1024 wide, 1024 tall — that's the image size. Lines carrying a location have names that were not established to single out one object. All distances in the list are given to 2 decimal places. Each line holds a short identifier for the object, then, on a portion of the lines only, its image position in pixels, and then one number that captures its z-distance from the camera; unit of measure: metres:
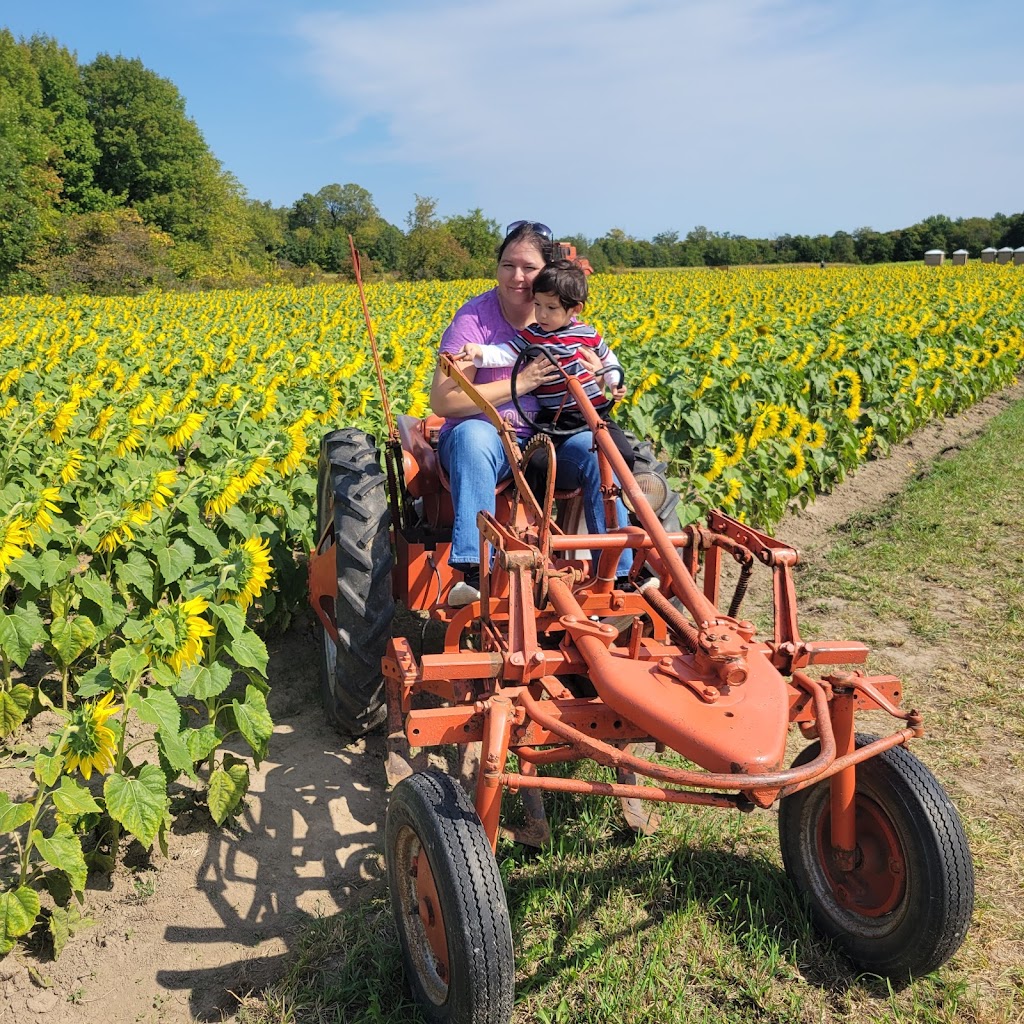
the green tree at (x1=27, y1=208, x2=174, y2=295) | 38.31
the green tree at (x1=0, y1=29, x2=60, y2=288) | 41.91
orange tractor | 2.04
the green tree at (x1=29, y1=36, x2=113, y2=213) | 56.81
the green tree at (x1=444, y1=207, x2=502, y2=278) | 51.00
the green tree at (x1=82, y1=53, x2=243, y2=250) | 59.51
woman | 3.23
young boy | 3.19
